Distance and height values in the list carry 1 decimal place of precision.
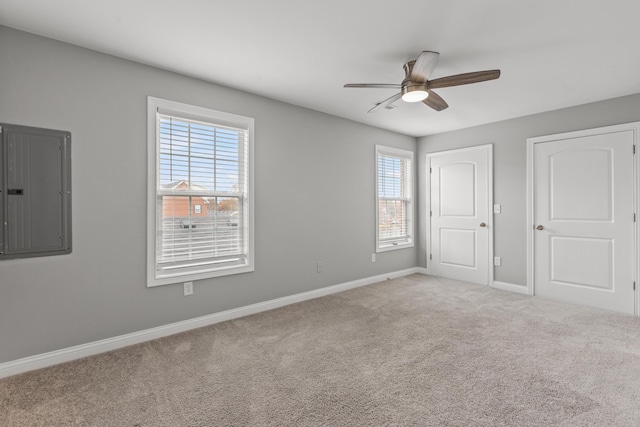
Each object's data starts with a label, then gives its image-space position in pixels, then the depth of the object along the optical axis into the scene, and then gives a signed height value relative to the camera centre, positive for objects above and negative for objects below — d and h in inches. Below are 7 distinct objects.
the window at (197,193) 109.3 +7.8
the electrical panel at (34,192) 83.3 +6.4
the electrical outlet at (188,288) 114.8 -28.3
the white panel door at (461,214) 179.9 -1.1
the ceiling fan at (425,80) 87.7 +40.8
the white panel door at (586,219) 135.6 -3.7
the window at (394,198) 192.5 +9.5
